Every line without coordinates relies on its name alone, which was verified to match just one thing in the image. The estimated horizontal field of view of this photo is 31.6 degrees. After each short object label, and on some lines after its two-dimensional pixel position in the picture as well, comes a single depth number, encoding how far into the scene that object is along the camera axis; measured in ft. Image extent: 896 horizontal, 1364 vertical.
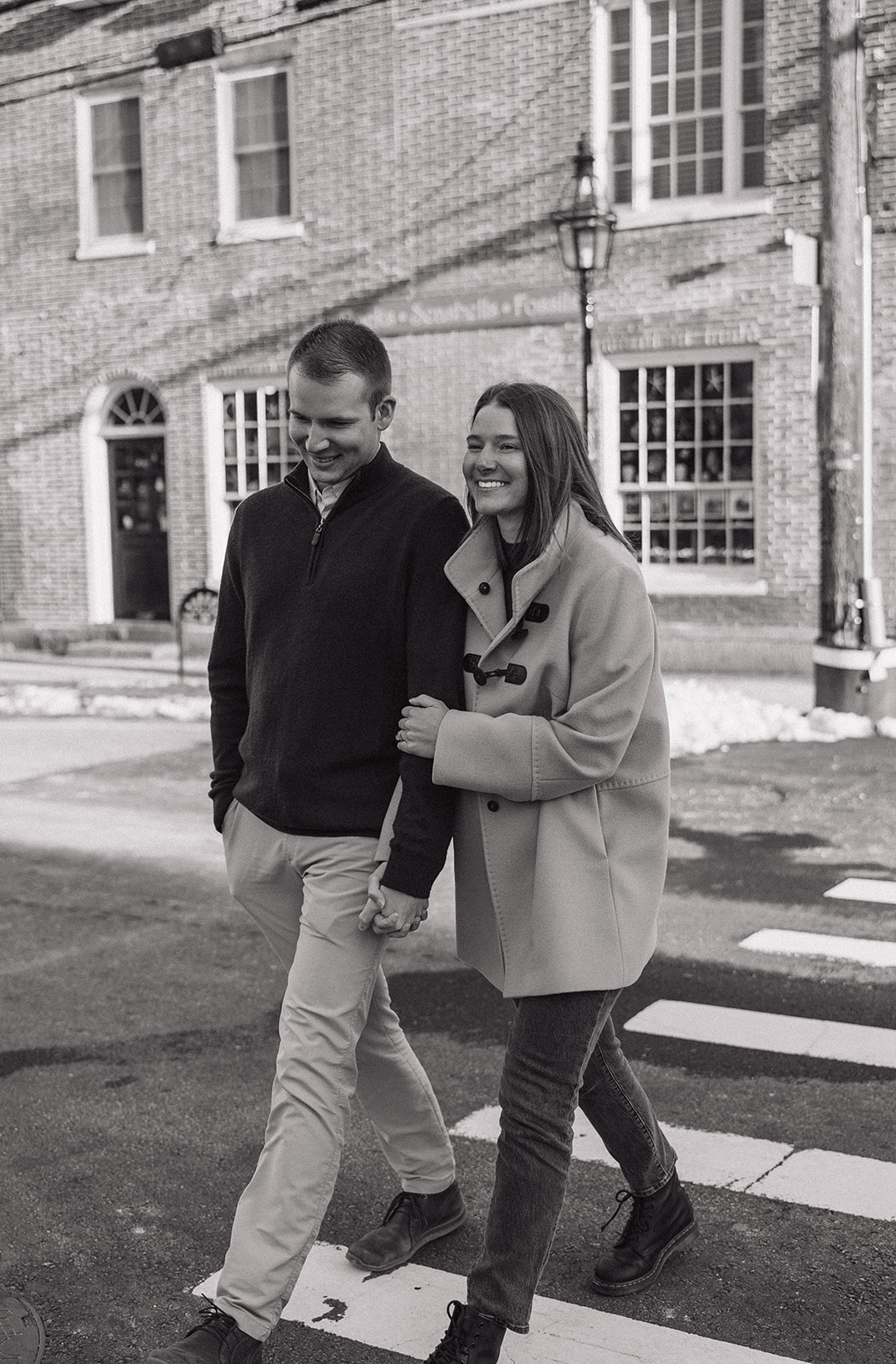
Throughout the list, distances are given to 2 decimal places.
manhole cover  10.80
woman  10.07
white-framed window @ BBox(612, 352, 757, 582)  52.16
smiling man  10.39
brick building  50.93
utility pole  39.68
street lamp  43.04
